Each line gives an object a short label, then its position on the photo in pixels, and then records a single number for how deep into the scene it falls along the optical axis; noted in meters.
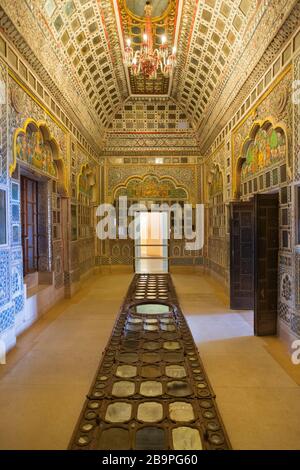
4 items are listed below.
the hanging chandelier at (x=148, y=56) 6.69
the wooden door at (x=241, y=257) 6.81
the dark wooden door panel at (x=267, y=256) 5.30
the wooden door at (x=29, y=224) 6.62
